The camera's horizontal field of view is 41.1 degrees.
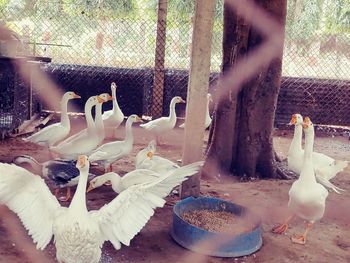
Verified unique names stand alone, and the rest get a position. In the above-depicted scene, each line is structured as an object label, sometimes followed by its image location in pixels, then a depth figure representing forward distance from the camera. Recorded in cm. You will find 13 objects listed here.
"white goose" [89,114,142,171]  564
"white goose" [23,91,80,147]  640
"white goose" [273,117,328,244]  409
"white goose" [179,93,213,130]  824
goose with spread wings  316
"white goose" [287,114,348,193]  529
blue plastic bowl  377
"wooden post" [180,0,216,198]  457
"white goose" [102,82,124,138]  802
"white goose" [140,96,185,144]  779
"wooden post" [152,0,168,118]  884
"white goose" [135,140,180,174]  513
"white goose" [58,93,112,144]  605
